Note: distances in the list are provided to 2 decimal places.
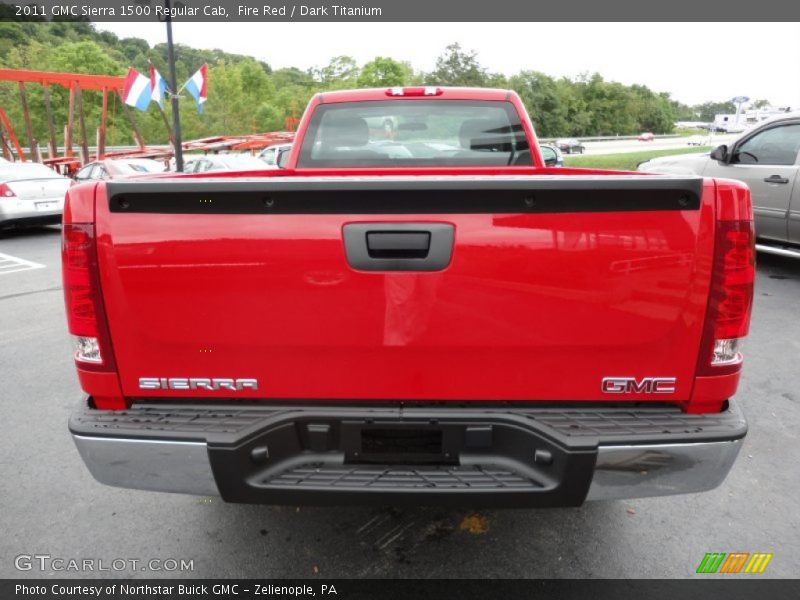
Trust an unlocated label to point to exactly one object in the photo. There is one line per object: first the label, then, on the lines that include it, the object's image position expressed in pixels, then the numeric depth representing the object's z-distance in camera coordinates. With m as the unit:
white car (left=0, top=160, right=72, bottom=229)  10.94
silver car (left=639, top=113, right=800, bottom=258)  6.74
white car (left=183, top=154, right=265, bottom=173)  16.31
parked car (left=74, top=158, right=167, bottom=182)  14.44
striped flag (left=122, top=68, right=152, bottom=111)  14.98
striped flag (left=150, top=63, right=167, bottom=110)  15.66
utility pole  14.18
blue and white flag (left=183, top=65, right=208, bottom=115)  16.50
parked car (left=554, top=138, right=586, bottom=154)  48.09
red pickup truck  1.79
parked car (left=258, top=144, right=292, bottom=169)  21.61
